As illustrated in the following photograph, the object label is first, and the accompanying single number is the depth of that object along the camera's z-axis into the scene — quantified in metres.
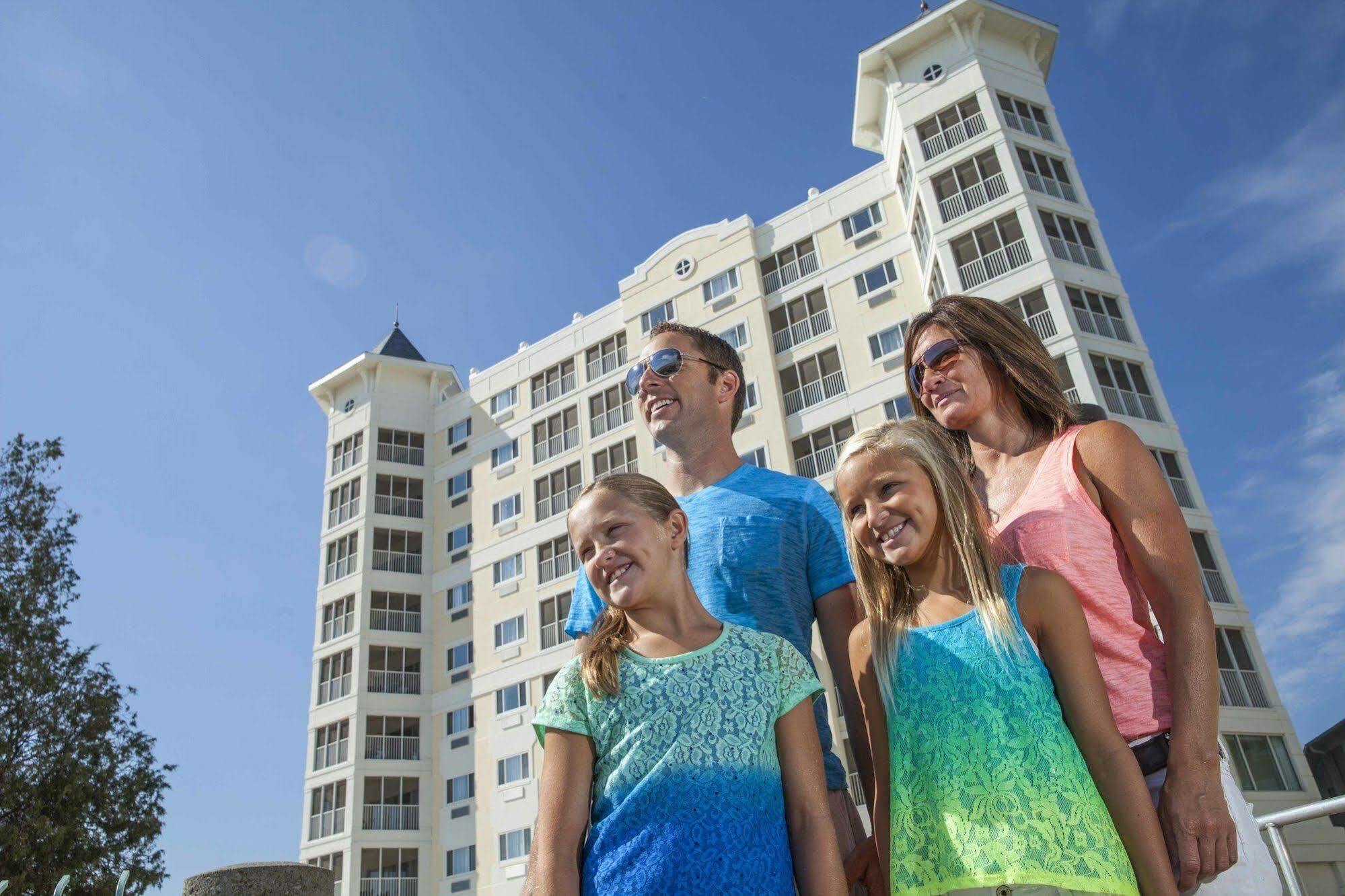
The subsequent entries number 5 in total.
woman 2.25
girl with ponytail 2.29
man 3.04
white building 26.84
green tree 18.31
